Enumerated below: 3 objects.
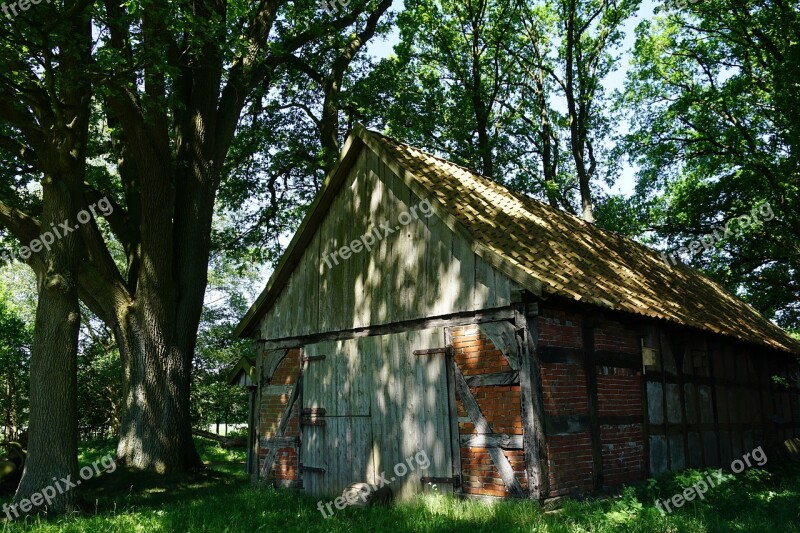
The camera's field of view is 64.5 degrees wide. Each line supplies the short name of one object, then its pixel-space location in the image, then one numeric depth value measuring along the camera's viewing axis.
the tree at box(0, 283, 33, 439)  24.36
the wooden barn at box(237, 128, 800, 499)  9.12
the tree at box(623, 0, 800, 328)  21.41
